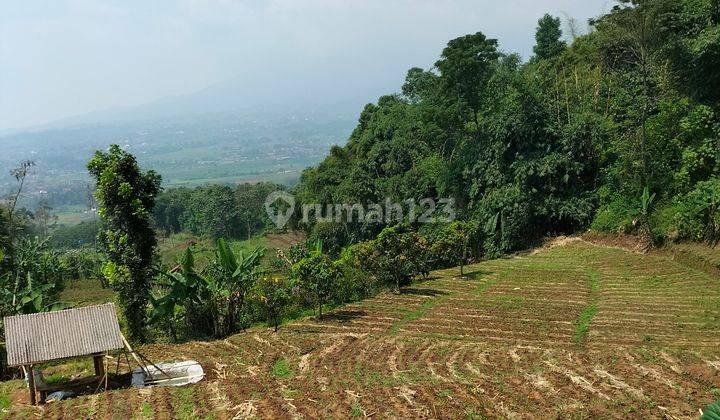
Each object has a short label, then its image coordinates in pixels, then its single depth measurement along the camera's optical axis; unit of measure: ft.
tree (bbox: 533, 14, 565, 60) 153.07
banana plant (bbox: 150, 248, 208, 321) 57.26
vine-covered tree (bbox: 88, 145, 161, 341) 53.31
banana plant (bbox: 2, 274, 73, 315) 55.01
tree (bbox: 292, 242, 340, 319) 58.90
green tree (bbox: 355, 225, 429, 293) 67.92
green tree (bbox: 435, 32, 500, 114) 99.96
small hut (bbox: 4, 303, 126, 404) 38.04
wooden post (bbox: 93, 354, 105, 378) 41.60
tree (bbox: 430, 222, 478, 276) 76.38
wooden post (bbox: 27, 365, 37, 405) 37.75
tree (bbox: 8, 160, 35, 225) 93.42
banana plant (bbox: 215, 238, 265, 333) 60.80
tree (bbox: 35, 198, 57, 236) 223.30
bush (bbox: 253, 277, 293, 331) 56.59
